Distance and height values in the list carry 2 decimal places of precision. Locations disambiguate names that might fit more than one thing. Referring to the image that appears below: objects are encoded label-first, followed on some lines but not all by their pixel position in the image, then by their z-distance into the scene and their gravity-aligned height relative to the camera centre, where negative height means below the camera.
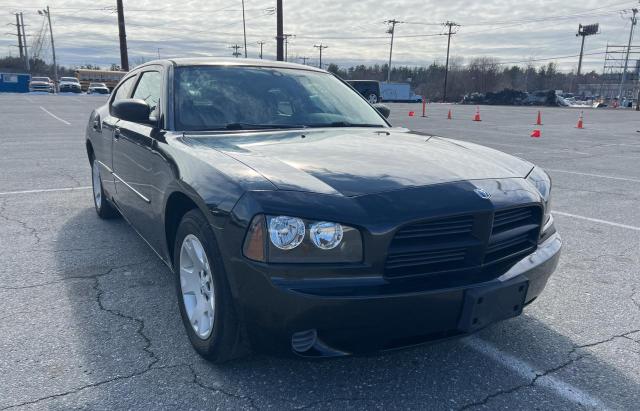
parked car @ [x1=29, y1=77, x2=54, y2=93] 51.06 -0.26
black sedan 2.12 -0.64
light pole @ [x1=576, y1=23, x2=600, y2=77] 92.31 +11.02
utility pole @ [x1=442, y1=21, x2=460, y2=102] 84.06 +10.27
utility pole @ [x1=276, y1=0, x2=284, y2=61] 33.59 +3.69
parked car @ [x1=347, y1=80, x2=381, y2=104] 33.97 +0.04
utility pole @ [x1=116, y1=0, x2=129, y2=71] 42.03 +3.55
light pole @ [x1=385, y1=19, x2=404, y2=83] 85.71 +9.92
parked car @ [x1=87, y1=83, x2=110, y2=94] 48.44 -0.52
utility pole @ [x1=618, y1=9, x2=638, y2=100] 67.69 +6.31
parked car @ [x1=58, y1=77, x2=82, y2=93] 51.19 -0.31
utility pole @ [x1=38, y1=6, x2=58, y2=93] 68.44 +5.02
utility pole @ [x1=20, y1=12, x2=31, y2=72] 90.12 +7.91
